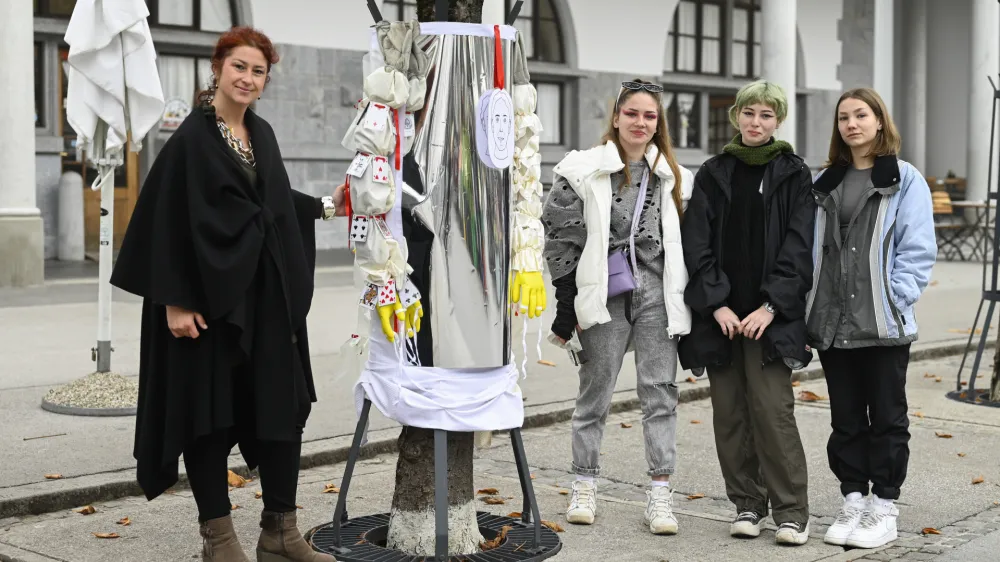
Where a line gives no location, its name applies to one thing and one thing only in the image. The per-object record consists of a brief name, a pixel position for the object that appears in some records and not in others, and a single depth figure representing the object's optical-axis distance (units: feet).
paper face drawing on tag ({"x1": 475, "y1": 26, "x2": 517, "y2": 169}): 15.20
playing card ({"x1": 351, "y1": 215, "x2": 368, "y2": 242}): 15.02
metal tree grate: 15.94
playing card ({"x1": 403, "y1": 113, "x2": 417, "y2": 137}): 15.14
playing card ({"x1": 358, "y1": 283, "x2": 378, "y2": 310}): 15.23
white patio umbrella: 24.64
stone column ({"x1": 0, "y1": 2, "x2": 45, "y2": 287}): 43.16
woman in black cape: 14.48
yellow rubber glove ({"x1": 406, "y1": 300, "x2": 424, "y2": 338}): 15.28
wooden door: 52.95
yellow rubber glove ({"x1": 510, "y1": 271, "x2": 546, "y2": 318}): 15.93
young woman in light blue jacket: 17.61
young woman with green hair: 17.54
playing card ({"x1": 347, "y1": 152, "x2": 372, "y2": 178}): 14.76
